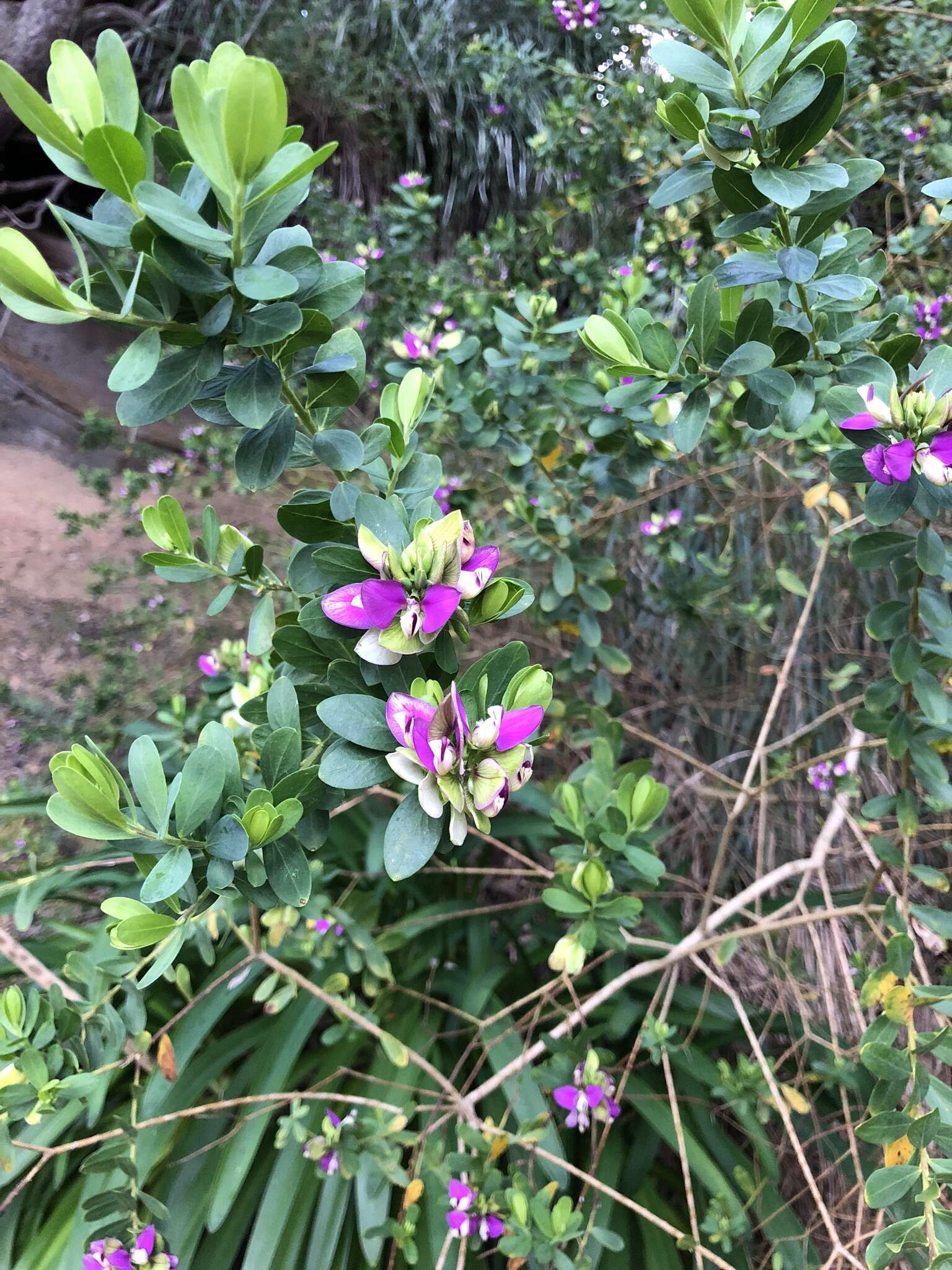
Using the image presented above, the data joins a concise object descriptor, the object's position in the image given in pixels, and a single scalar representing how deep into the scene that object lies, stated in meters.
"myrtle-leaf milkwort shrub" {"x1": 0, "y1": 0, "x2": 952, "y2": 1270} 0.30
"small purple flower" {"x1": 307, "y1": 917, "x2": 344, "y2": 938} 0.84
